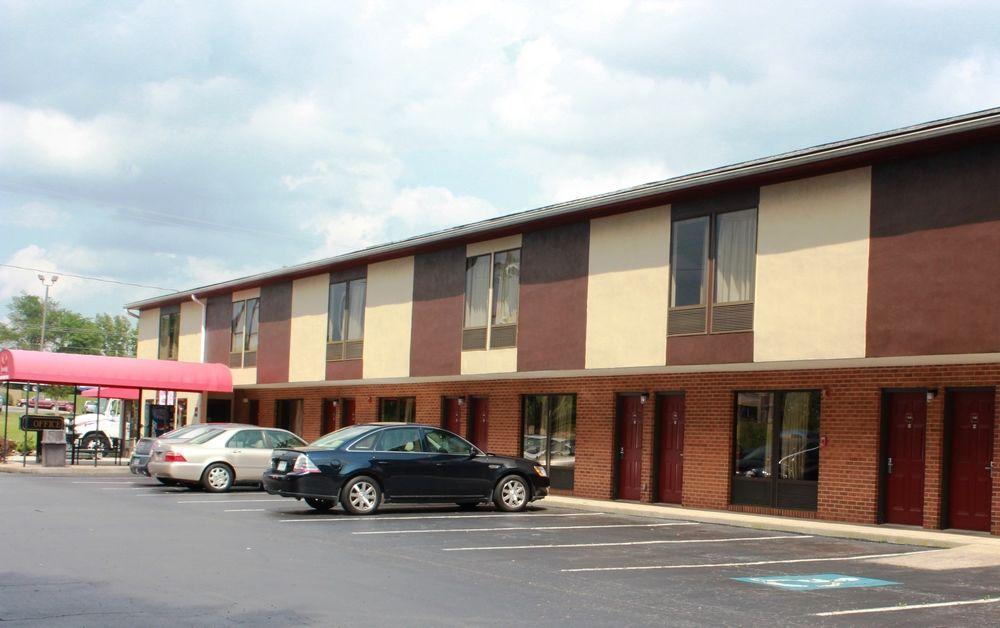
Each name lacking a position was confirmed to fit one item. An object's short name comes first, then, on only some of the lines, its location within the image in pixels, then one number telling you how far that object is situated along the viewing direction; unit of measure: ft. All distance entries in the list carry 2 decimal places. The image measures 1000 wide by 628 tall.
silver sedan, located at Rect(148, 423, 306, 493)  76.18
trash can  104.58
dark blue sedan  59.52
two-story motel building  54.19
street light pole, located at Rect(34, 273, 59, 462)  111.15
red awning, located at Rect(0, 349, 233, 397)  103.86
